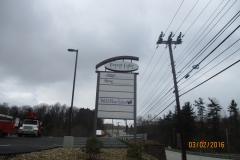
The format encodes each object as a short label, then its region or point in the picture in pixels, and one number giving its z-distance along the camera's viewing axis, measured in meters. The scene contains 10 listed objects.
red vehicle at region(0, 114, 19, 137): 21.46
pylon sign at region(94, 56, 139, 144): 14.48
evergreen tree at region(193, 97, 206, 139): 75.81
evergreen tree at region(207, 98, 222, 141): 71.88
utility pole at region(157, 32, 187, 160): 18.33
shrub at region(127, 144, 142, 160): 11.11
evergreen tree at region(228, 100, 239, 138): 73.12
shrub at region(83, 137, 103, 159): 10.22
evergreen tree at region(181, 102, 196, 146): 68.62
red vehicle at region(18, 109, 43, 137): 26.50
